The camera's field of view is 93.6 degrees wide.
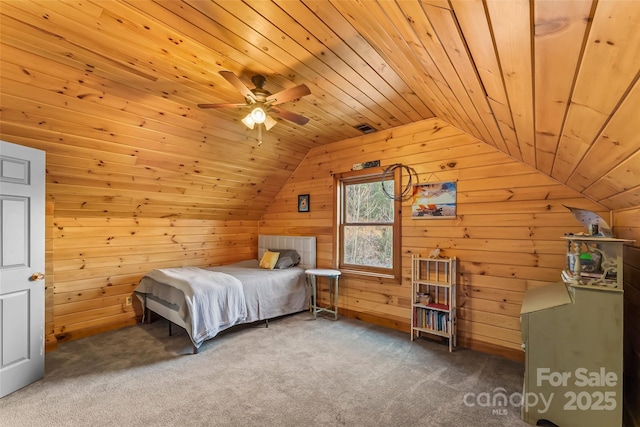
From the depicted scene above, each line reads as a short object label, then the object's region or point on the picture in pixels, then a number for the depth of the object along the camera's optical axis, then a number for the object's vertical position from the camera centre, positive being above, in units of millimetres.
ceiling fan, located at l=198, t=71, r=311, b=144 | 2266 +924
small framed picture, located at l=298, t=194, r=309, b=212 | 4871 +193
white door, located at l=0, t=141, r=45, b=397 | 2387 -442
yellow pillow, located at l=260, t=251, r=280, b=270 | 4543 -703
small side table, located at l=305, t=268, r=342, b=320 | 4125 -1103
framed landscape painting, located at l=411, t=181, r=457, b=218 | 3461 +177
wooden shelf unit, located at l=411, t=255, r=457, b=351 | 3258 -945
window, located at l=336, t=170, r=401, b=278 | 3988 -131
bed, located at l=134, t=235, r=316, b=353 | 3217 -972
